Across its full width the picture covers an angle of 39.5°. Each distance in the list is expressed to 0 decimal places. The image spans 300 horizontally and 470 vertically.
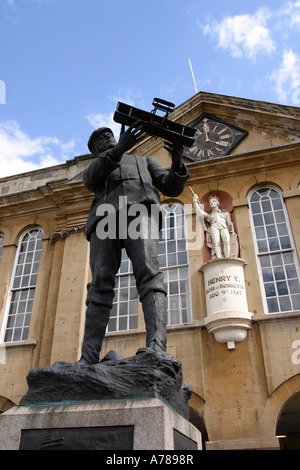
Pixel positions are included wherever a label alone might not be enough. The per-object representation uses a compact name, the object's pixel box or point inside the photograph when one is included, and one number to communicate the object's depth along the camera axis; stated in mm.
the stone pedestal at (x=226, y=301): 9828
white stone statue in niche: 11164
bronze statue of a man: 3477
